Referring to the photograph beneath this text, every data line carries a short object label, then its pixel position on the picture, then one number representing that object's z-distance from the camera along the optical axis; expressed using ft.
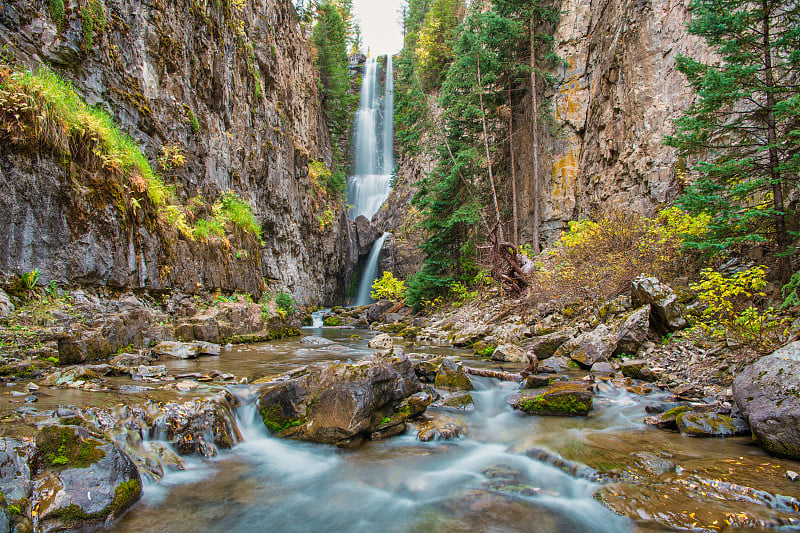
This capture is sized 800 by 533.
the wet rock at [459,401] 20.06
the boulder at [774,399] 11.42
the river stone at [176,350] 24.40
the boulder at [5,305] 16.69
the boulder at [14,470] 8.53
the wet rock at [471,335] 37.27
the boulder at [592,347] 24.41
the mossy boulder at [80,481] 8.96
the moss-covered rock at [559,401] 17.93
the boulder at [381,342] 35.55
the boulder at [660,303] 23.11
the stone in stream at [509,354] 28.76
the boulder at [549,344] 28.40
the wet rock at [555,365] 24.44
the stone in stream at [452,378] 22.24
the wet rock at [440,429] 16.85
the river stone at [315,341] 37.88
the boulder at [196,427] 13.37
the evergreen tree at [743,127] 18.26
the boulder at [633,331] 23.65
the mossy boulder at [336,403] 15.55
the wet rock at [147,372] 18.37
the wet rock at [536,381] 21.29
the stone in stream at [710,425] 13.58
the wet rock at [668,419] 15.11
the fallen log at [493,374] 22.72
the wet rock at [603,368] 23.06
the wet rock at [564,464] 12.67
